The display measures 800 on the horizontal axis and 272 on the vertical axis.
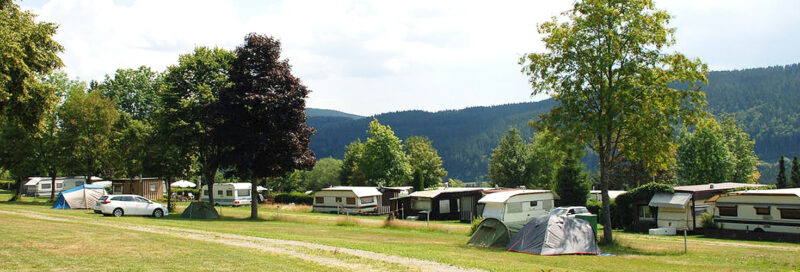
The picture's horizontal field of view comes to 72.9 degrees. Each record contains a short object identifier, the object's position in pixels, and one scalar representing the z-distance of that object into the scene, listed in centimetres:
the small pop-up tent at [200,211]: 3199
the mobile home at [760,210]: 2752
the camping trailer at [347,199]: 4781
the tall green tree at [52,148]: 4359
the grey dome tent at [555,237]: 1772
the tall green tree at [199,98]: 3334
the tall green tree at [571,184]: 4616
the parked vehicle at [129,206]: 2902
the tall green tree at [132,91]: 5578
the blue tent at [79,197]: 3616
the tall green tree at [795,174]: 6825
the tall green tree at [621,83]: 2105
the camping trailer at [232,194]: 5456
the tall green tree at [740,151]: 6231
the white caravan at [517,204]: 3344
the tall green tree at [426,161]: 7854
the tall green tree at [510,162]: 7100
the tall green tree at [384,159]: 6588
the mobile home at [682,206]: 3244
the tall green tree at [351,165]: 7469
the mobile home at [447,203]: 4119
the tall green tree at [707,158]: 5712
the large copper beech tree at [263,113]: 3278
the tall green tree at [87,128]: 4362
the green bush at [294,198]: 5950
